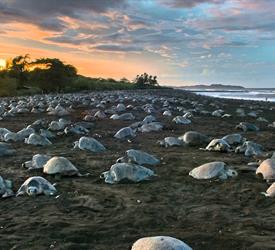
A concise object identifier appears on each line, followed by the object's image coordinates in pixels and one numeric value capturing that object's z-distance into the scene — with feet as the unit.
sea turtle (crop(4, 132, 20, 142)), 24.39
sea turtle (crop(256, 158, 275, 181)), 15.51
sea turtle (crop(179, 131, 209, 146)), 23.49
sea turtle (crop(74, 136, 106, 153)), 21.63
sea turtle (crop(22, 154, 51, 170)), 17.28
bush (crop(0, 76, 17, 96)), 117.92
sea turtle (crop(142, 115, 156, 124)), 33.43
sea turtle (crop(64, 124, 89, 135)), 27.50
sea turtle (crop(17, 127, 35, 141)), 24.78
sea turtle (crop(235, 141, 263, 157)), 20.62
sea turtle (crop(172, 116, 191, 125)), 34.71
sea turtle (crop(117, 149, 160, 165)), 18.32
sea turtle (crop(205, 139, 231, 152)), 21.27
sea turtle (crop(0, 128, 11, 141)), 25.09
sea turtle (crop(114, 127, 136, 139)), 26.29
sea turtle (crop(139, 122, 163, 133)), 29.13
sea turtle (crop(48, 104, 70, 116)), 41.79
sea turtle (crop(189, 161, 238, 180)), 16.01
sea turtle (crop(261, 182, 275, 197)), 13.59
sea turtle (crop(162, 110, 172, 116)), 41.48
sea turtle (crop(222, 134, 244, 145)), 23.22
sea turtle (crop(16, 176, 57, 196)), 13.87
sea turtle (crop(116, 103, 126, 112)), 45.55
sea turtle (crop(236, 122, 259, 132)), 31.27
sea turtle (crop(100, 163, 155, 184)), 15.55
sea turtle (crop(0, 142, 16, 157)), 20.20
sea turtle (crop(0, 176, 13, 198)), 13.84
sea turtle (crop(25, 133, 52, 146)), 23.31
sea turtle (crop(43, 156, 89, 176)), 16.29
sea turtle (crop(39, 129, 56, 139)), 25.84
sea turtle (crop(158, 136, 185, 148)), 23.17
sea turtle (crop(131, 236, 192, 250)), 8.80
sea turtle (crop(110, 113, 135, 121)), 36.98
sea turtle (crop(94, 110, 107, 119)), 38.30
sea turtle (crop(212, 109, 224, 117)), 43.49
